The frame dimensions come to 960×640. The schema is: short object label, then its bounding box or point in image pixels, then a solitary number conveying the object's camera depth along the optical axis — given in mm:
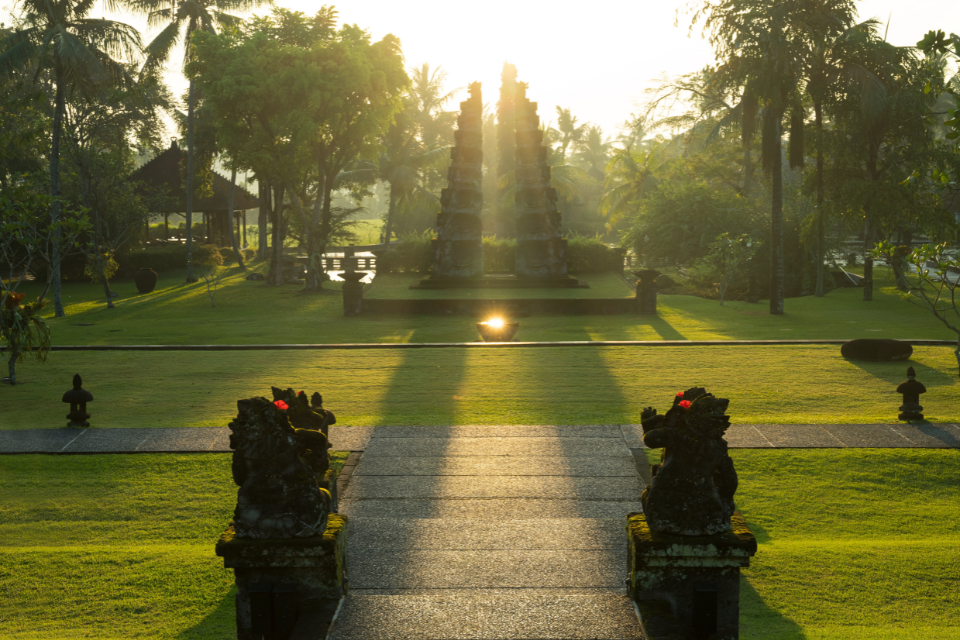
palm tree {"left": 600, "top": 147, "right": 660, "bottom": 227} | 53022
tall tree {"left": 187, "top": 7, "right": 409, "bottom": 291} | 30688
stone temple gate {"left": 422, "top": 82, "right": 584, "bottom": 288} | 31234
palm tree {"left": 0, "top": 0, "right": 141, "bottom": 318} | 23953
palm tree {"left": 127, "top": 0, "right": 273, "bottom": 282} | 34875
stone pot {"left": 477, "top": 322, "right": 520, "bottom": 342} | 19891
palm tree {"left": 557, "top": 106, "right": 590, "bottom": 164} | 81312
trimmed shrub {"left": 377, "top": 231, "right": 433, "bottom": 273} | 34812
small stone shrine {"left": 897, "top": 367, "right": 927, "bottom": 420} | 10727
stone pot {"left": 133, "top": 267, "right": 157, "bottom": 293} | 33281
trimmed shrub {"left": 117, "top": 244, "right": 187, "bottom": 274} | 39094
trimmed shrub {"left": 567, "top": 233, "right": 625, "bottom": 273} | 35062
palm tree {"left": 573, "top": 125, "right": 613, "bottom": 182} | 97812
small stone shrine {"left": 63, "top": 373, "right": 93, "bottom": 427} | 10781
